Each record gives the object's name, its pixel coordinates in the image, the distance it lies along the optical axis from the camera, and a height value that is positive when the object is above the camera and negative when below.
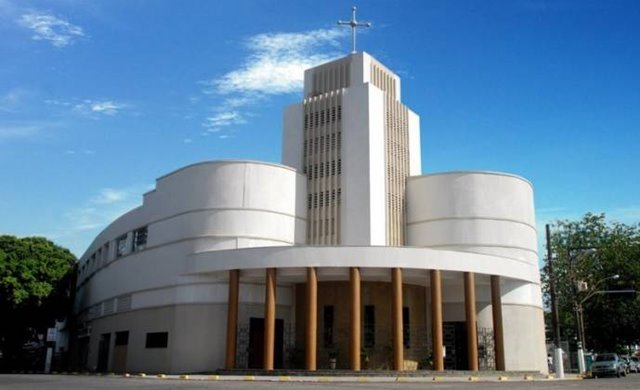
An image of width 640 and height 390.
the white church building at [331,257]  32.19 +5.07
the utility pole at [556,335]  31.51 +1.16
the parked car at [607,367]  37.69 -0.42
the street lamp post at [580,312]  48.60 +3.91
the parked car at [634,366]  54.15 -0.49
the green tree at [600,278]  59.41 +7.48
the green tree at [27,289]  46.53 +4.60
